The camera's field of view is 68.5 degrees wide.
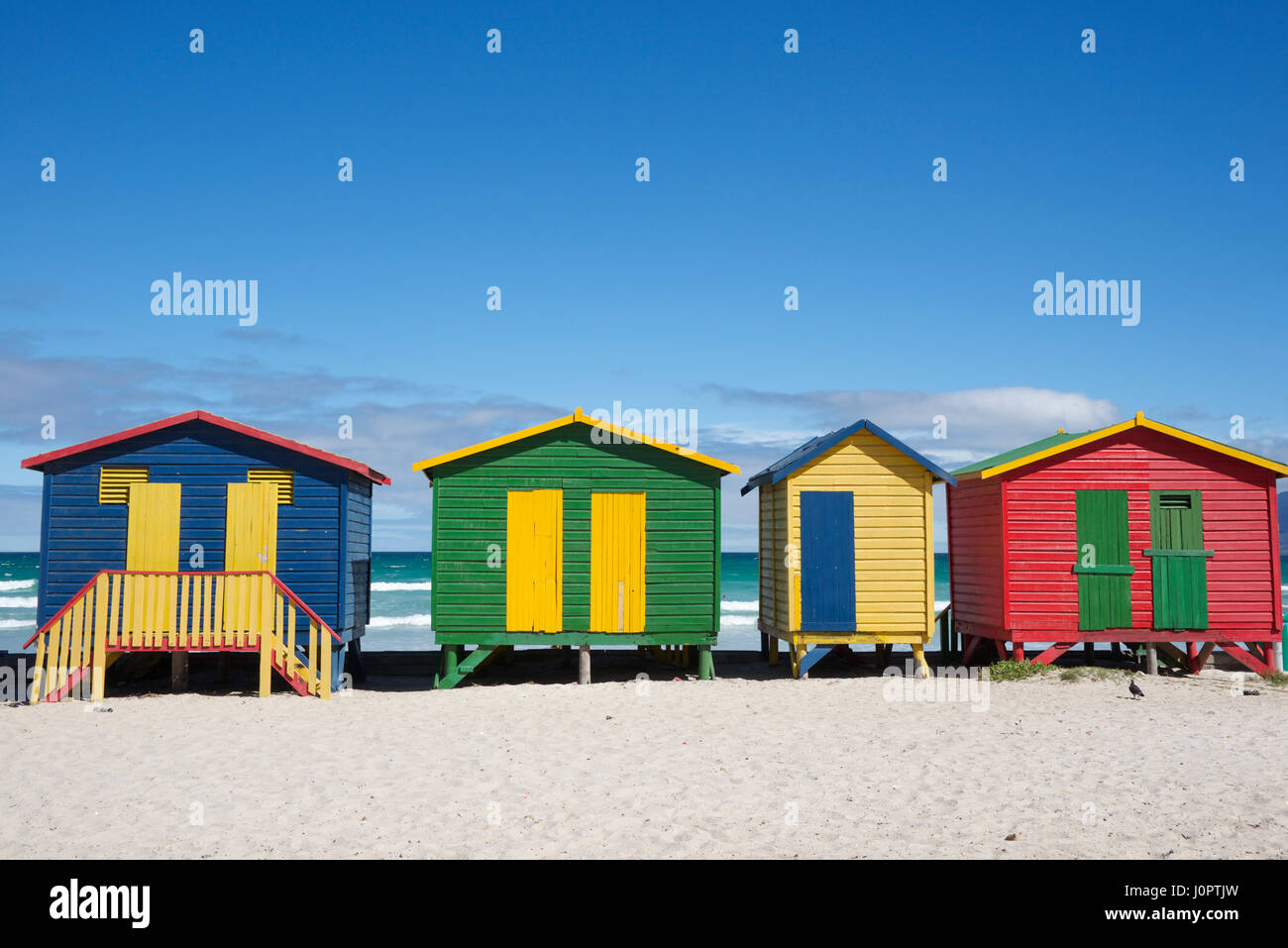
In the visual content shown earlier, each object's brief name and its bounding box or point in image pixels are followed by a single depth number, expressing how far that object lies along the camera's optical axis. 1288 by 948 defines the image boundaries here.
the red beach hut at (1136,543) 16.53
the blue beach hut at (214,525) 14.93
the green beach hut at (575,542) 15.68
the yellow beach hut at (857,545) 16.06
